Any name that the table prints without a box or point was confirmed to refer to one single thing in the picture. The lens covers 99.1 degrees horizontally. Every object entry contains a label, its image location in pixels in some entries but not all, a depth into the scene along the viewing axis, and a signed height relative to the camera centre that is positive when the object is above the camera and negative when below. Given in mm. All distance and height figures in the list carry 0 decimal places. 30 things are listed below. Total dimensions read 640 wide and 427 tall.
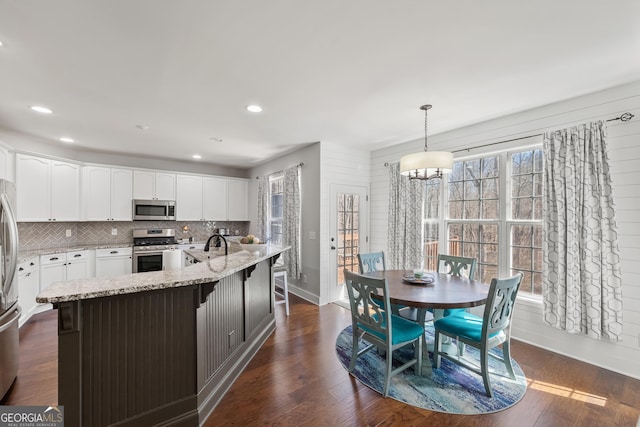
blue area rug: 2088 -1459
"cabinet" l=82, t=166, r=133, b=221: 4883 +406
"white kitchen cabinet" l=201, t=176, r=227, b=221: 6148 +381
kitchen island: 1503 -833
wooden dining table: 2229 -716
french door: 4613 -286
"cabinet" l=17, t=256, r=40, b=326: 3354 -909
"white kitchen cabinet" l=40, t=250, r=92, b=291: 3941 -801
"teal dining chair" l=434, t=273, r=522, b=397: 2123 -981
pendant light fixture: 2654 +488
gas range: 5365 -503
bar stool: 3965 -878
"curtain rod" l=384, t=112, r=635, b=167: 2539 +892
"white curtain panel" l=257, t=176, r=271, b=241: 5922 +101
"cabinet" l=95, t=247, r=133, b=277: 4855 -846
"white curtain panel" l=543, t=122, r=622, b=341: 2582 -242
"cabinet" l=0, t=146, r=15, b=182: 3363 +652
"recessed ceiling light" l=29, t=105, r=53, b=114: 3037 +1214
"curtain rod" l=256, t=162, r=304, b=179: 4814 +872
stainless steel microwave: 5327 +99
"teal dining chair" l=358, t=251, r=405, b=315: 3463 -627
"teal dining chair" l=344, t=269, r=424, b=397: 2193 -1000
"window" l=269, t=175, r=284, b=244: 5602 +159
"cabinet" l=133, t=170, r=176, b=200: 5352 +605
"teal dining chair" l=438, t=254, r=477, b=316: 3178 -640
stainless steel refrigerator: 2043 -547
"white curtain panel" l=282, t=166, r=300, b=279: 4863 -84
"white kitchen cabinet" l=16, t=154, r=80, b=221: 3949 +412
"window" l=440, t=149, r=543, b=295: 3217 -5
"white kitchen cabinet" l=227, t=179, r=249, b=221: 6500 +362
